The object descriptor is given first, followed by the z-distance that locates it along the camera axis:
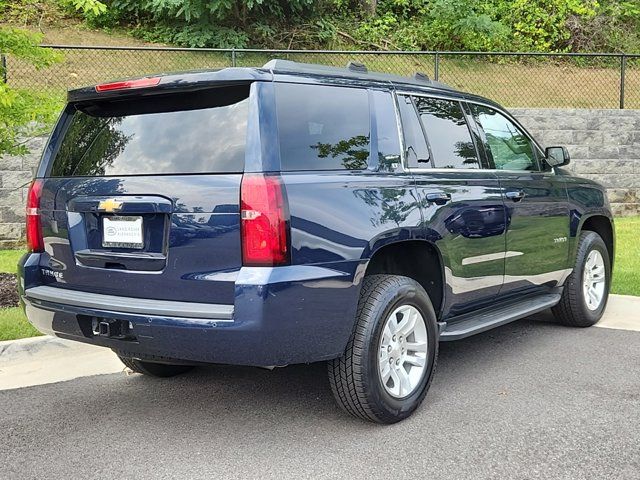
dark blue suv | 3.29
